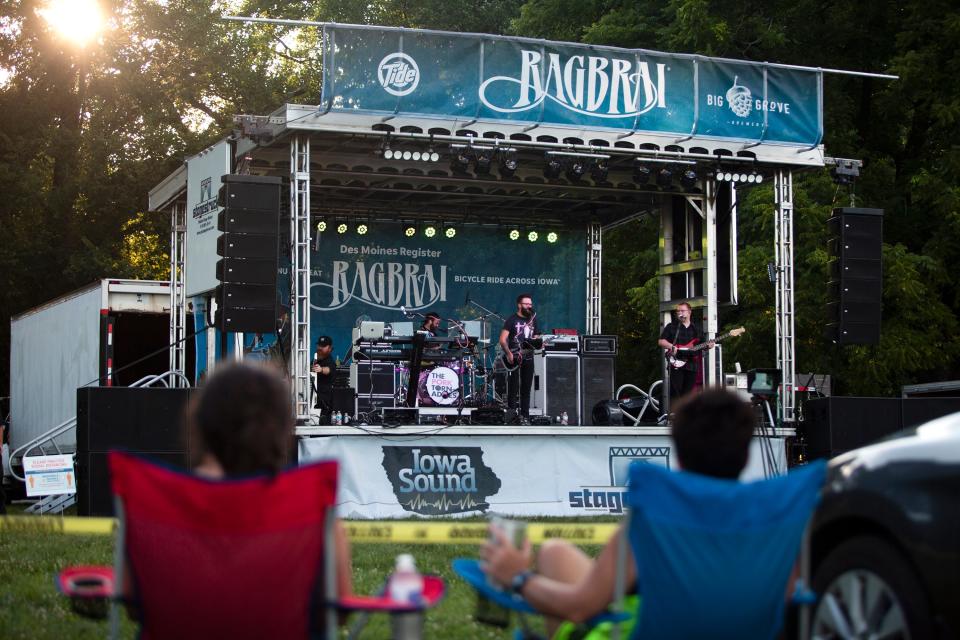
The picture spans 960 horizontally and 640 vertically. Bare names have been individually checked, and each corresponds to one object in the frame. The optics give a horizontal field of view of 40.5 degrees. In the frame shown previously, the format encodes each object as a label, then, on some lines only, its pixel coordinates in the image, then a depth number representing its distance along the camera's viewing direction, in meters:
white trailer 17.48
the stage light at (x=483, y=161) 14.59
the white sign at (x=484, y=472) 13.20
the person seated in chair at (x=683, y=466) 3.57
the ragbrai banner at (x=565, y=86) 13.77
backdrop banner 19.23
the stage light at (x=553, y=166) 14.93
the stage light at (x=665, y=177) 15.80
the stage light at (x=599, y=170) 15.52
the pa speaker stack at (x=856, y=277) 14.66
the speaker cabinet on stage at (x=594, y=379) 16.19
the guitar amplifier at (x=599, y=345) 16.28
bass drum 15.69
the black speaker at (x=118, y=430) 12.32
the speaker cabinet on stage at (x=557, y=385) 16.00
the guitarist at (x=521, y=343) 15.88
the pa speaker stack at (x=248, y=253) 12.87
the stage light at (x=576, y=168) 15.17
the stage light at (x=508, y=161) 14.77
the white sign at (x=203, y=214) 15.07
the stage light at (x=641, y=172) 15.72
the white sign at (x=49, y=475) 13.51
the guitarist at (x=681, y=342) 15.75
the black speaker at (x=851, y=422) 13.91
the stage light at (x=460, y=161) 14.50
